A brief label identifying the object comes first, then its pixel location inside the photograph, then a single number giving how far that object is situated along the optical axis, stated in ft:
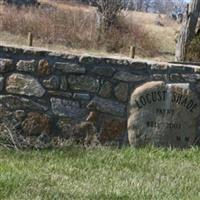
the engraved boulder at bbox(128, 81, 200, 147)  23.94
